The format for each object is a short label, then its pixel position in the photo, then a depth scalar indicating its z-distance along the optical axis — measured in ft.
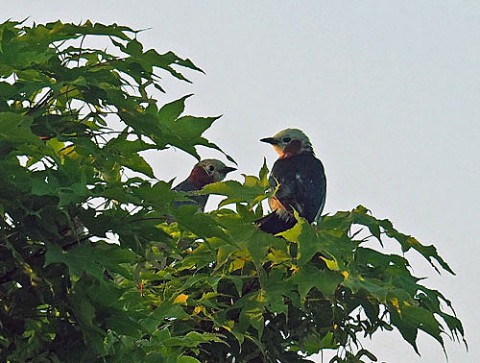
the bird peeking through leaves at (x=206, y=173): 70.45
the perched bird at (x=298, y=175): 49.85
